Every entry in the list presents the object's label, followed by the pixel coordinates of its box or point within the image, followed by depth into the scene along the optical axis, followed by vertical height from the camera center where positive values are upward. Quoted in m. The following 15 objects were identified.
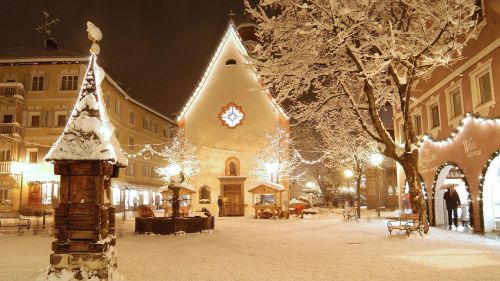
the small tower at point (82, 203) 8.44 -0.03
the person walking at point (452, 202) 19.86 -0.26
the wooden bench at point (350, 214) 27.25 -1.01
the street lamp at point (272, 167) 35.06 +2.49
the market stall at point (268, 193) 30.84 +0.04
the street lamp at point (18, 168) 34.03 +2.70
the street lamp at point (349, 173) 35.97 +2.00
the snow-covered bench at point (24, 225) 20.20 -1.06
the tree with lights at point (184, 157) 36.44 +3.66
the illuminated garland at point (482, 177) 16.19 +0.71
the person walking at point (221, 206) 34.31 -0.51
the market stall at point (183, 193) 29.97 +0.52
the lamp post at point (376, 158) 28.76 +2.57
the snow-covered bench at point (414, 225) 15.49 -1.01
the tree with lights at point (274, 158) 35.28 +3.25
